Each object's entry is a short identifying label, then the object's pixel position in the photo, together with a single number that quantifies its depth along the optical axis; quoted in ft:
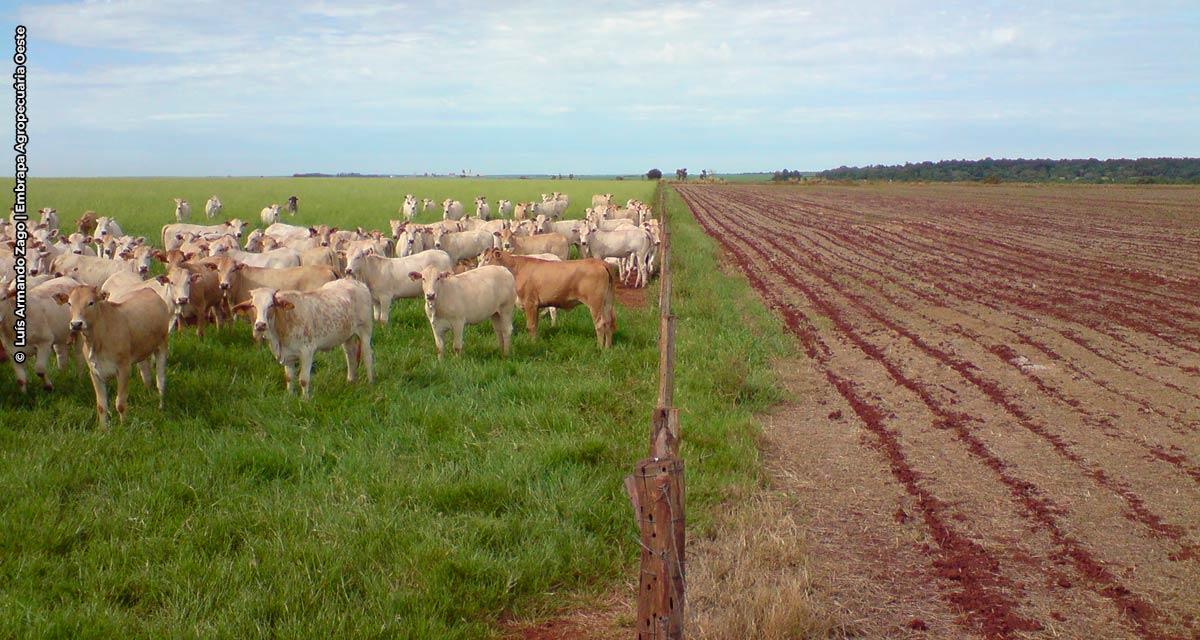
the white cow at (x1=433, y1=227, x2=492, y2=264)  63.62
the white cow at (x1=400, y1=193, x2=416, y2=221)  114.01
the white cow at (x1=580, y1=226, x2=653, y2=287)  65.77
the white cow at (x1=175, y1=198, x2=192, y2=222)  97.50
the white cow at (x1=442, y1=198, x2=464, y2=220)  99.86
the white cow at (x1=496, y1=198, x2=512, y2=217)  126.81
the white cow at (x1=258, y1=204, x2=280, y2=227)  97.66
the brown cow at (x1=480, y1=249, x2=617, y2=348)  39.86
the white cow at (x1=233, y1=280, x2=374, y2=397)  29.55
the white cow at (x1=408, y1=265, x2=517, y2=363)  36.45
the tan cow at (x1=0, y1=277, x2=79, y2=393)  29.89
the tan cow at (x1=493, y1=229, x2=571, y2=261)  61.31
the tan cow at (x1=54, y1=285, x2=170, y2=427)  26.68
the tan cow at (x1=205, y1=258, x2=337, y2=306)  39.52
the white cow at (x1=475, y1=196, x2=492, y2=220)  111.55
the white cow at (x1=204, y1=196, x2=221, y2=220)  107.04
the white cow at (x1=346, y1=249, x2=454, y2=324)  42.52
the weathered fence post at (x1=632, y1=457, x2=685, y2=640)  13.28
